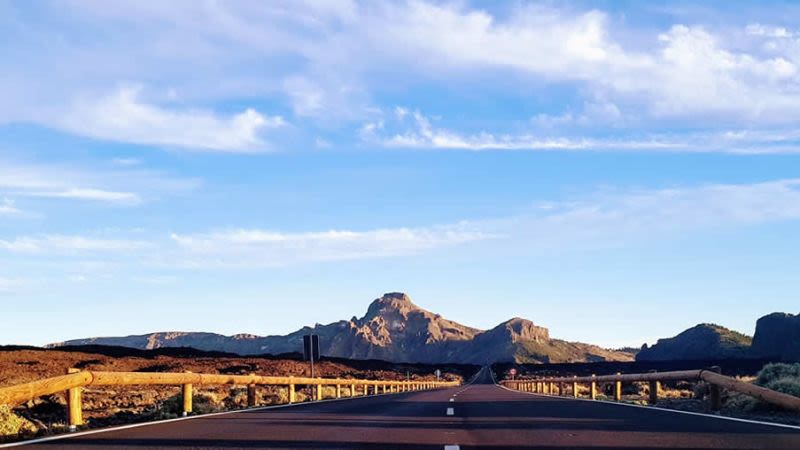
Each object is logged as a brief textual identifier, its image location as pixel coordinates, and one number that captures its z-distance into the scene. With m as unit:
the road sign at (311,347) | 36.78
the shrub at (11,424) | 12.29
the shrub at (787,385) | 17.47
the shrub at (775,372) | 21.09
